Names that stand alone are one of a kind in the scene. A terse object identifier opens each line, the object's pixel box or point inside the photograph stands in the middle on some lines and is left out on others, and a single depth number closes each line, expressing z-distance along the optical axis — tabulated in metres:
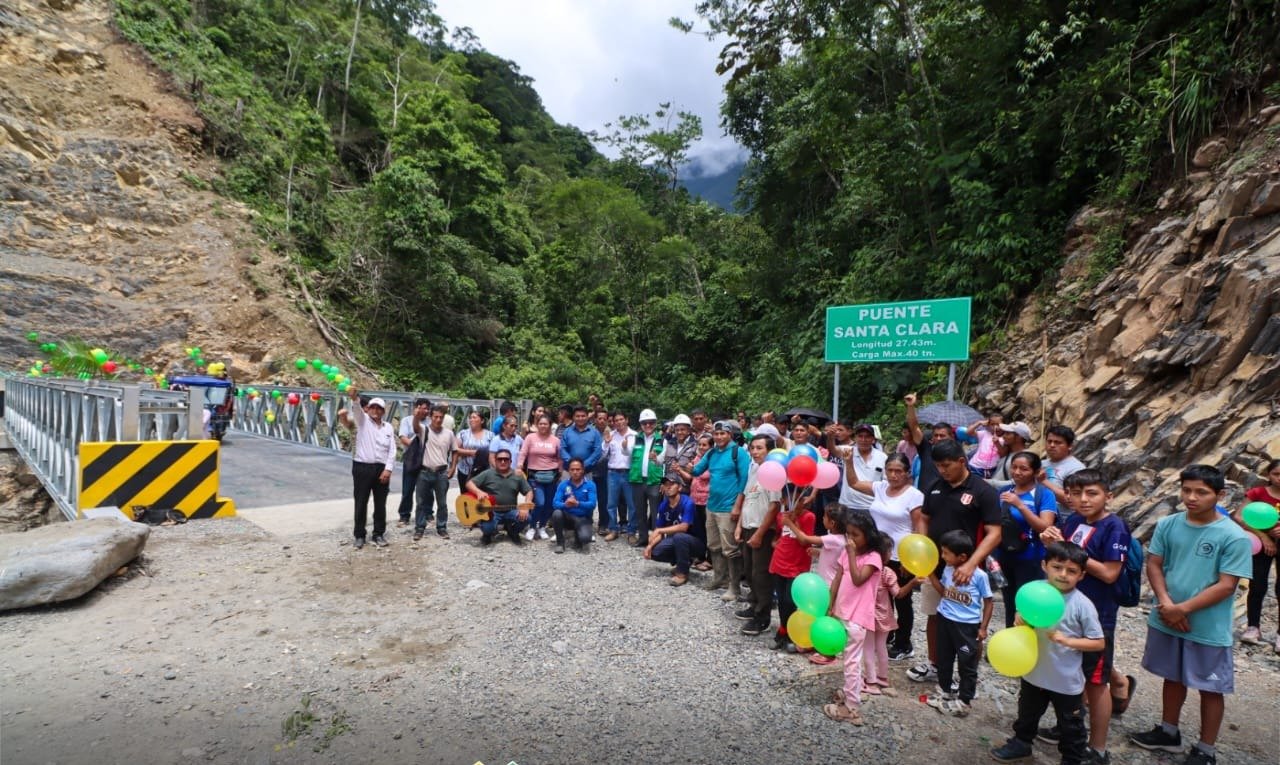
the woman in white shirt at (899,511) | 4.14
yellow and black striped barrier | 6.53
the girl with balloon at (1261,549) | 4.42
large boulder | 4.41
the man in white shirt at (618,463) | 7.40
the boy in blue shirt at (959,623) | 3.48
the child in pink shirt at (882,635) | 3.79
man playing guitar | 6.91
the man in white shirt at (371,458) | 6.45
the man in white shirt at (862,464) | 5.19
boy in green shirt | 2.92
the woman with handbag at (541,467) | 7.30
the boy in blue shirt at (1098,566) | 3.08
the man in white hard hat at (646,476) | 6.98
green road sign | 8.05
